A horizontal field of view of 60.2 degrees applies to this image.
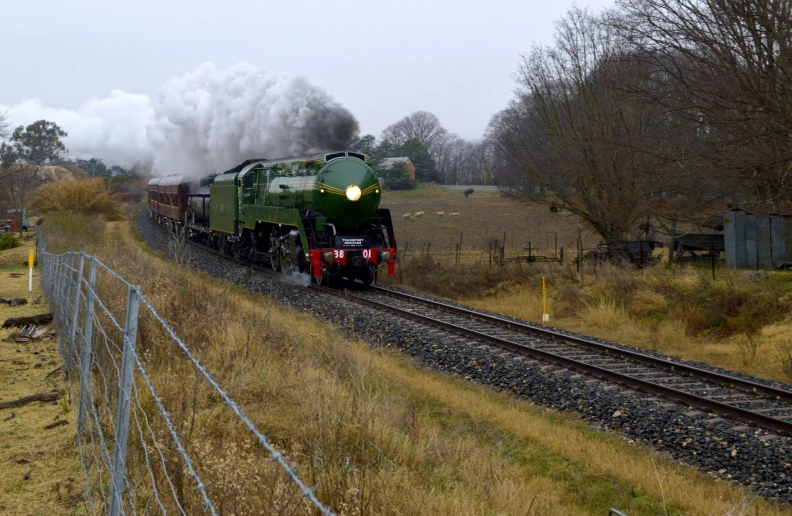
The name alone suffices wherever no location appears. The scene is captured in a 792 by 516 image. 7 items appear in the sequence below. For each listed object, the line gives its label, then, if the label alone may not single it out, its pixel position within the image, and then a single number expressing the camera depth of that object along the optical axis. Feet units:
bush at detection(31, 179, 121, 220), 150.61
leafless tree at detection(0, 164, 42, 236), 140.97
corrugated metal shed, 64.23
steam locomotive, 57.21
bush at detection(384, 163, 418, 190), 234.40
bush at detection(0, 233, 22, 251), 102.53
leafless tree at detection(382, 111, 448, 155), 352.69
